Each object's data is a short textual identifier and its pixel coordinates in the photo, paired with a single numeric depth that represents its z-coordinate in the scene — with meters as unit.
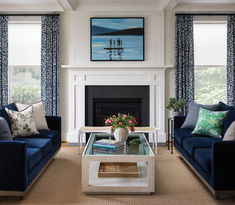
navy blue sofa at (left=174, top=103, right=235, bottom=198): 2.64
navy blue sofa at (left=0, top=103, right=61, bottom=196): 2.68
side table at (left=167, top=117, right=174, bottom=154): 5.07
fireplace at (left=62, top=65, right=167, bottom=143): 5.77
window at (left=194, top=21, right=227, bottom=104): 5.89
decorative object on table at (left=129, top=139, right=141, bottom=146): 3.58
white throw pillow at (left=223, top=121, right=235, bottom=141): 3.09
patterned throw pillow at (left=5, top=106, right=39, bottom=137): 3.86
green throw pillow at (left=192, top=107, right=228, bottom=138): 3.93
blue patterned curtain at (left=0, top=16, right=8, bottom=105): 5.76
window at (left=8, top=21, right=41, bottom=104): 5.94
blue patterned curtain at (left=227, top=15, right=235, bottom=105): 5.73
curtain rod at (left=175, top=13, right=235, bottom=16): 5.76
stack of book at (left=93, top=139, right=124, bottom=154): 3.25
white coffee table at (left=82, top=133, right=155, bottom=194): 2.96
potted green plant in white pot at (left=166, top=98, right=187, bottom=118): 5.19
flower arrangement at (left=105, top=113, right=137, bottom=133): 3.53
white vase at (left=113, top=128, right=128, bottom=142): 3.51
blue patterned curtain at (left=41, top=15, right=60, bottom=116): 5.77
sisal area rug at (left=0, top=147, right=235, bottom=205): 2.78
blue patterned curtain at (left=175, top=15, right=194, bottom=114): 5.75
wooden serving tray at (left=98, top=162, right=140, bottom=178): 3.23
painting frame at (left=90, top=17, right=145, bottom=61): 5.72
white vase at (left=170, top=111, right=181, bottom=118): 5.23
